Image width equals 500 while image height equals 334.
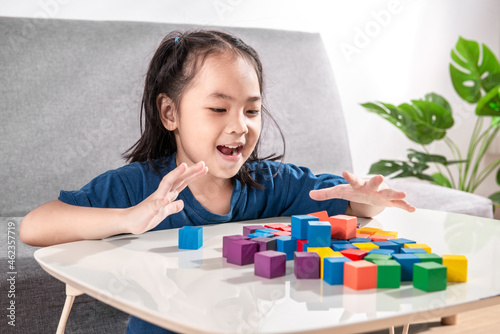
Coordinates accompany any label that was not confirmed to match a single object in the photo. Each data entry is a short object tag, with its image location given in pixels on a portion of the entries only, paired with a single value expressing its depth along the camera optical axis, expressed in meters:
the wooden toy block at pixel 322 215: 0.94
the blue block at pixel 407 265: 0.69
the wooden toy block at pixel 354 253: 0.73
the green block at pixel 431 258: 0.70
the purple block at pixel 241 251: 0.77
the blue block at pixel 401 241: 0.82
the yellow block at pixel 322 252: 0.72
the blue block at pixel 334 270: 0.67
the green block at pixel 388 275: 0.66
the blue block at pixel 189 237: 0.88
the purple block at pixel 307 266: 0.70
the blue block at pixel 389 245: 0.80
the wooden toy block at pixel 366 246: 0.80
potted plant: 2.51
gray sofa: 1.67
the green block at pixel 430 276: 0.64
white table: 0.54
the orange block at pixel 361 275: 0.65
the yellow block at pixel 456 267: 0.68
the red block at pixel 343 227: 0.88
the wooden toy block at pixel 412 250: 0.76
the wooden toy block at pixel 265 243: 0.80
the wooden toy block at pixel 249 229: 0.94
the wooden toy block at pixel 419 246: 0.81
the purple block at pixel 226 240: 0.81
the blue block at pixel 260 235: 0.88
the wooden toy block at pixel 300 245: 0.83
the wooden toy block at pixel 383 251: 0.76
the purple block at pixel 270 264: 0.70
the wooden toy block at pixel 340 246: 0.79
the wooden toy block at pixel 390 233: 0.92
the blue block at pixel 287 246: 0.82
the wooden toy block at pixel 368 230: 0.95
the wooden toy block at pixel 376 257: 0.70
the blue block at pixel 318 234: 0.81
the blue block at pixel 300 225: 0.83
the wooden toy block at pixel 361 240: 0.86
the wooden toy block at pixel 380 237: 0.88
